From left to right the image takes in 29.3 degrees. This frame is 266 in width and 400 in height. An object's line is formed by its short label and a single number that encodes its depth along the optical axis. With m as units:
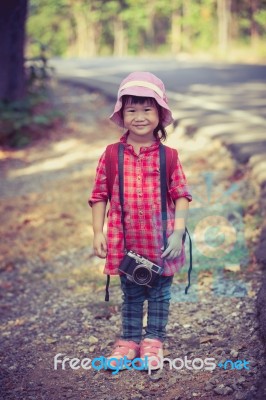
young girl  2.56
